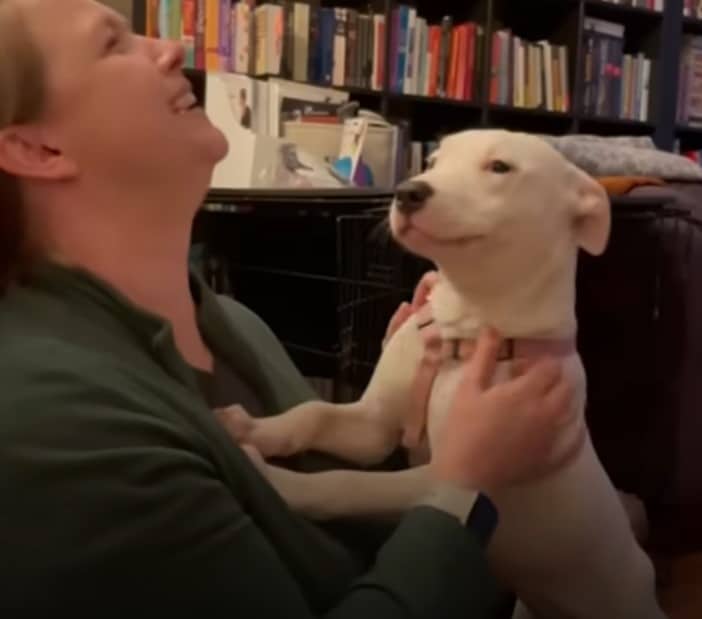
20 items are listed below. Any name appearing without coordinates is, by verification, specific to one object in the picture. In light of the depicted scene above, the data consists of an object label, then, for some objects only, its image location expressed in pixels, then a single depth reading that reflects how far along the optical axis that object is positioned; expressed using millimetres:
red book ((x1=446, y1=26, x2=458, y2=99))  3539
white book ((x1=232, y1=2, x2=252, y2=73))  2990
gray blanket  2219
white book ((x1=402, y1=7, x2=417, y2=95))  3410
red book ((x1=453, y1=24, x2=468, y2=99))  3547
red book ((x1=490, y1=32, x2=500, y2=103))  3645
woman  683
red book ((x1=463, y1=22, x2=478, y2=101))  3568
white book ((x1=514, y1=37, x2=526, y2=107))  3729
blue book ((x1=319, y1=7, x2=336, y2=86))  3181
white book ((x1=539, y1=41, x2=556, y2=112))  3818
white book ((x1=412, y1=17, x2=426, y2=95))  3430
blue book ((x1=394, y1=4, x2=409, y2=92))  3387
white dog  1159
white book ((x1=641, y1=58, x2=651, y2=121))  4167
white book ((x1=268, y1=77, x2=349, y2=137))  2582
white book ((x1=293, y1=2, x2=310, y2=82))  3092
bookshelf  3516
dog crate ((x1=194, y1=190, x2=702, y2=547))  1703
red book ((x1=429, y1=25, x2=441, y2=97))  3480
